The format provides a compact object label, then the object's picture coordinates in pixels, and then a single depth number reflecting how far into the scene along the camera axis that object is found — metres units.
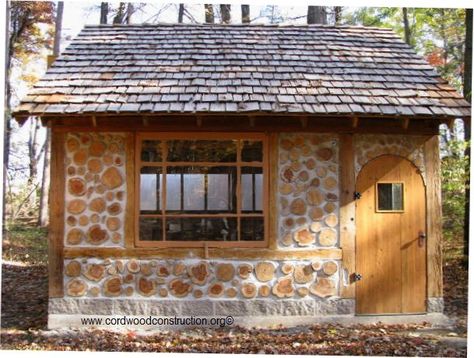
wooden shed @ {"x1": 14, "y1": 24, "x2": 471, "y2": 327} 5.57
